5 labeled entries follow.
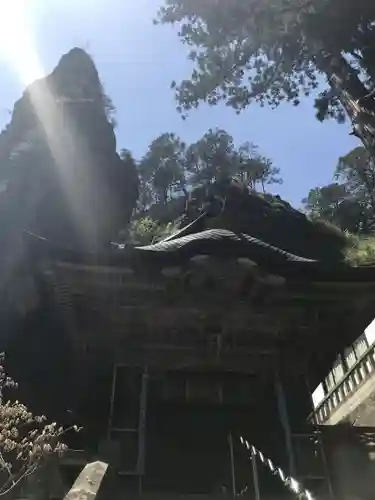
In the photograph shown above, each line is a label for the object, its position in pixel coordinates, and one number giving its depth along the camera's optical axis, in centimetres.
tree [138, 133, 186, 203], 3453
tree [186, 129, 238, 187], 3403
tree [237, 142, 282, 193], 3488
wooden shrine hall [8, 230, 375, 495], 721
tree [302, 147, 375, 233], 3509
